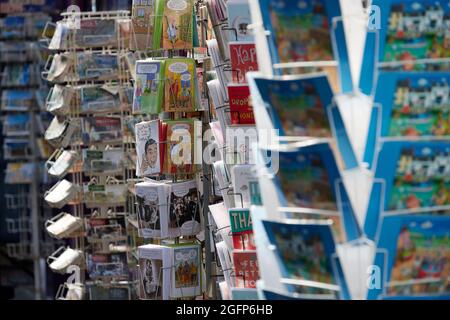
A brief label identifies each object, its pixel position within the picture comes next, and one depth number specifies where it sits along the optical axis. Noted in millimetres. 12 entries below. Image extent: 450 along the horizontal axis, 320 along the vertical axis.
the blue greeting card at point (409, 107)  5820
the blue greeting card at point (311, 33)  5851
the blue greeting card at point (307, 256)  5773
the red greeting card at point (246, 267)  8016
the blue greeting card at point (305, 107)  5736
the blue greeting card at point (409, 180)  5809
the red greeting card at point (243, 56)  8633
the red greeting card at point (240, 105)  8617
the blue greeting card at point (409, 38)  5914
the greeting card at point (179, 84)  10657
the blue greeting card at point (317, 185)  5715
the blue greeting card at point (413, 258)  5815
